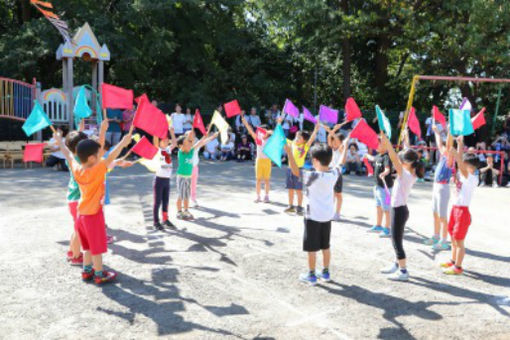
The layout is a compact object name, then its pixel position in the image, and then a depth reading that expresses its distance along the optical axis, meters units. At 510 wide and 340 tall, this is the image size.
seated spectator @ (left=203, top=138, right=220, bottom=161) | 18.27
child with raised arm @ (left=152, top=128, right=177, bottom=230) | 7.57
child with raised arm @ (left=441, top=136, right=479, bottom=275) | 5.78
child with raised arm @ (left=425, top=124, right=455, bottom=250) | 6.86
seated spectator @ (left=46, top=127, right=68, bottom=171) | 14.25
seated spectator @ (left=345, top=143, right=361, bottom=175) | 15.84
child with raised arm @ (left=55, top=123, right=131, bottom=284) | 5.02
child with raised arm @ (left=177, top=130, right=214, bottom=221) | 8.39
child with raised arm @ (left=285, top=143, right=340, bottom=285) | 5.24
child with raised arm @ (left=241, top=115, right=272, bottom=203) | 9.98
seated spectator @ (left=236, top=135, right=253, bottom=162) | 18.59
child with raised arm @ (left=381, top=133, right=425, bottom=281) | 5.54
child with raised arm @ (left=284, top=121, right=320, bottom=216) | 8.83
